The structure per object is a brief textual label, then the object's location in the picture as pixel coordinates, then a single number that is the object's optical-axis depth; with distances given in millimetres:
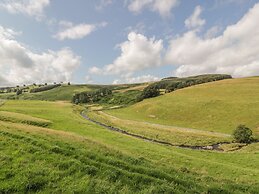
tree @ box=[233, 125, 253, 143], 39391
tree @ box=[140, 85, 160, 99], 100400
